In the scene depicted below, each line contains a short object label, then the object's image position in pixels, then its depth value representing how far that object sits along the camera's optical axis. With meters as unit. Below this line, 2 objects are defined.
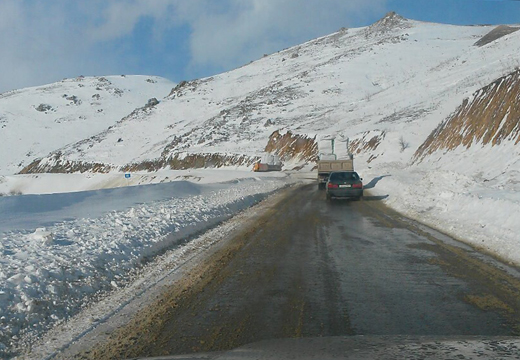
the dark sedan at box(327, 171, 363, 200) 22.27
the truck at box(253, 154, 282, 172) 65.31
